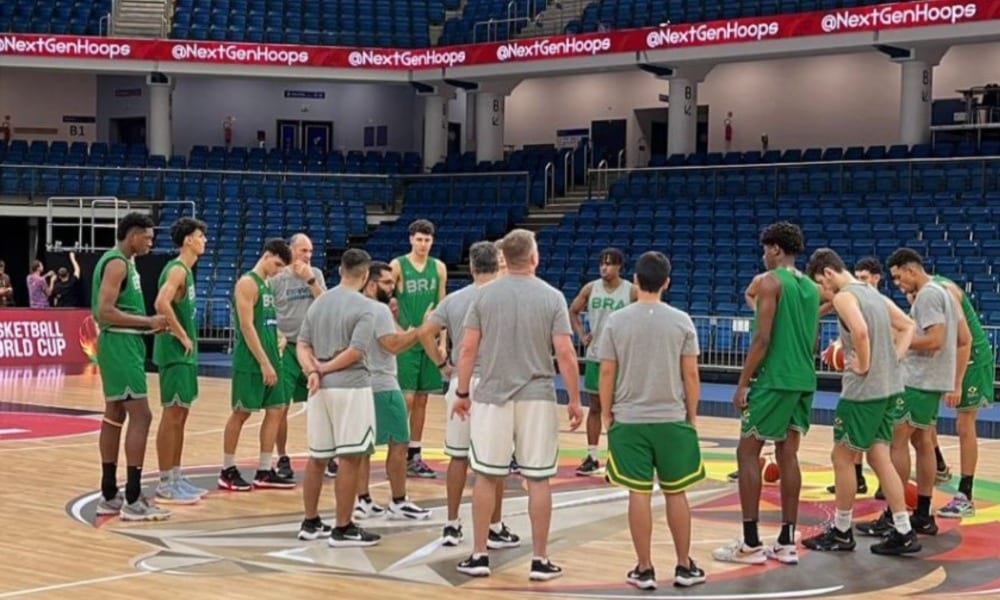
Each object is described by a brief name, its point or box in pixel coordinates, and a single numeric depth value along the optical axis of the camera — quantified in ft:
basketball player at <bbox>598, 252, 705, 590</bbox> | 27.14
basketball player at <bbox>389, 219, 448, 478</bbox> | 39.81
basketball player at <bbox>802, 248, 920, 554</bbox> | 30.78
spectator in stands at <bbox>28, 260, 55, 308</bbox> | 88.79
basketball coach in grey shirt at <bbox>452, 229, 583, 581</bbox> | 28.19
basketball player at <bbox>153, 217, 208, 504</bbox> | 35.50
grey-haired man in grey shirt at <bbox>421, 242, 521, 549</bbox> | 30.83
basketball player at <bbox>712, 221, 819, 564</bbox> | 29.84
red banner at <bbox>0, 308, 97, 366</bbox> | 79.05
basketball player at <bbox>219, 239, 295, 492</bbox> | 37.73
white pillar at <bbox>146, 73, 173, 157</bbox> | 111.55
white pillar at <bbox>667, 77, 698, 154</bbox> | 104.32
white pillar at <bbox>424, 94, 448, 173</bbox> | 117.29
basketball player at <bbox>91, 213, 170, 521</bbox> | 33.65
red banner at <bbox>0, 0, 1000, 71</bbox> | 90.99
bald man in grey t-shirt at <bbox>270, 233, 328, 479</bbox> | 38.37
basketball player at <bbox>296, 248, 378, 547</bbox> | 30.58
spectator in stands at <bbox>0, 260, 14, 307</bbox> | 90.30
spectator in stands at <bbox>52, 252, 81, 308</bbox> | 86.59
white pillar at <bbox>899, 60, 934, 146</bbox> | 94.12
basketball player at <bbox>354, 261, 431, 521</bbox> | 33.17
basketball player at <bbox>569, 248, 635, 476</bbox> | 41.24
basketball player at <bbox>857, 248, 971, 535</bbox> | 33.50
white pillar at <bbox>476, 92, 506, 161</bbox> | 115.03
